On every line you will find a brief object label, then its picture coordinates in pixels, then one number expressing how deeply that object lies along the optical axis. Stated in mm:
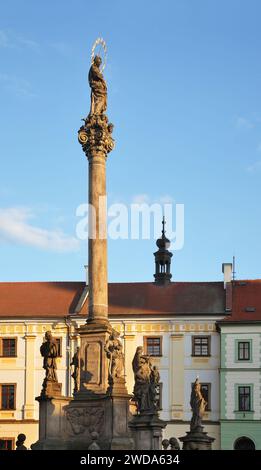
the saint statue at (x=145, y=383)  28375
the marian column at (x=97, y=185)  29391
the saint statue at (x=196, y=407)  32156
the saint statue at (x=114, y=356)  27594
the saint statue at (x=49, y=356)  28422
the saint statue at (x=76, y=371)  28406
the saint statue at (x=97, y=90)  30781
